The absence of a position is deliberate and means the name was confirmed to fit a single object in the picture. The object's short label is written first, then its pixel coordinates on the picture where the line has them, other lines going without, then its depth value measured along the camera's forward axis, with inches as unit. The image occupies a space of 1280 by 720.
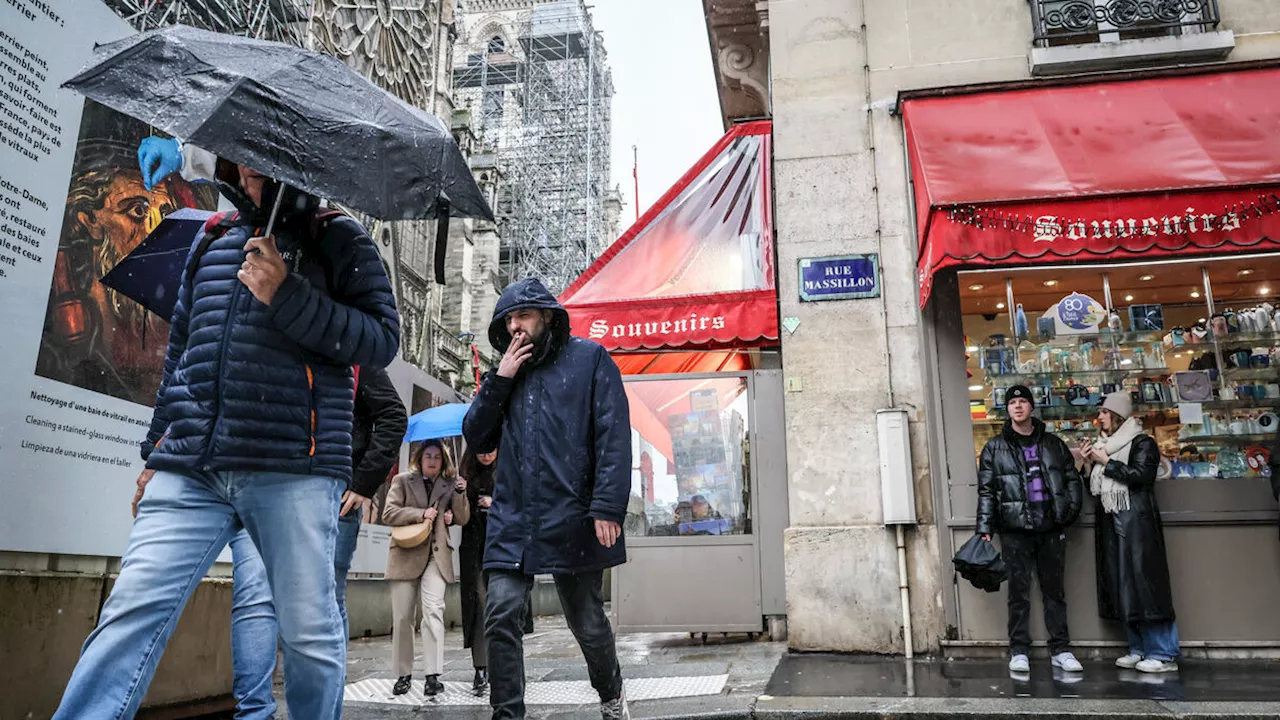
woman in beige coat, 239.5
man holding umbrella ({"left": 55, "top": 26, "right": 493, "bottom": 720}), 105.3
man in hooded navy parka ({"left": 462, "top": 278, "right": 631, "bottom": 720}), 158.2
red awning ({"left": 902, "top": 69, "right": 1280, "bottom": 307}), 236.5
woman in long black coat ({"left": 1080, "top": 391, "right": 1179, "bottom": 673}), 232.8
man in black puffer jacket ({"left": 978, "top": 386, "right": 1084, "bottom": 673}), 243.1
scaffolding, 1706.4
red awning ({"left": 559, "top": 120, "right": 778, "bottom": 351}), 318.7
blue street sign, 289.7
